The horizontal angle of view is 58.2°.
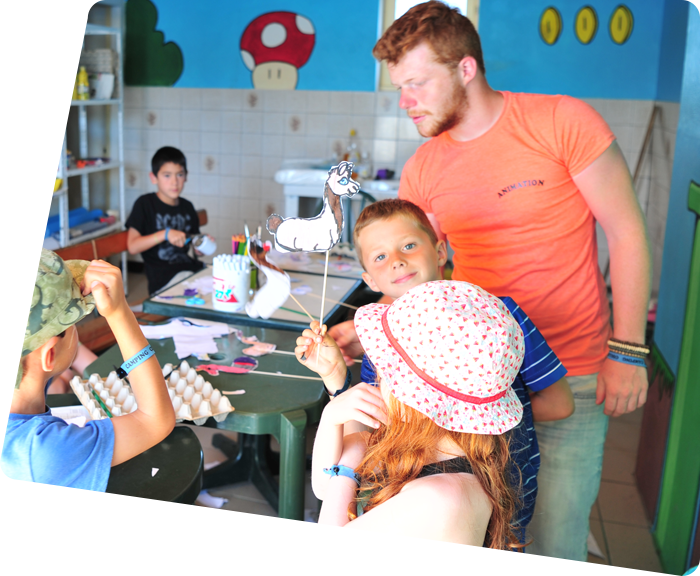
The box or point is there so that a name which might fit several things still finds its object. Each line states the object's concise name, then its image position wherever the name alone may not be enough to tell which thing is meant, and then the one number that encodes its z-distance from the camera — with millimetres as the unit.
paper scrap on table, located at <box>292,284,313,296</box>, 2348
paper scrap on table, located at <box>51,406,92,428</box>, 1401
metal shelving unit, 3926
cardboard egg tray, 1439
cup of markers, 2086
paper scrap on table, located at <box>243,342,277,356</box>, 1821
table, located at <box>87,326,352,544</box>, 1484
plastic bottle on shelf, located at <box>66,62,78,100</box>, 4305
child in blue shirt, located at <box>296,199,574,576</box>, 1163
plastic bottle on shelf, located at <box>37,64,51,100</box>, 4020
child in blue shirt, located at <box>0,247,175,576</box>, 921
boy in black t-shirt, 3252
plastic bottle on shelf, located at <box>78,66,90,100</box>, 4336
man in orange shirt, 1440
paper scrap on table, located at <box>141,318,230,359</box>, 1808
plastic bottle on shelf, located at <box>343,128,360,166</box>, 4824
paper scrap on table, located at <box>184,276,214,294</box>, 2336
